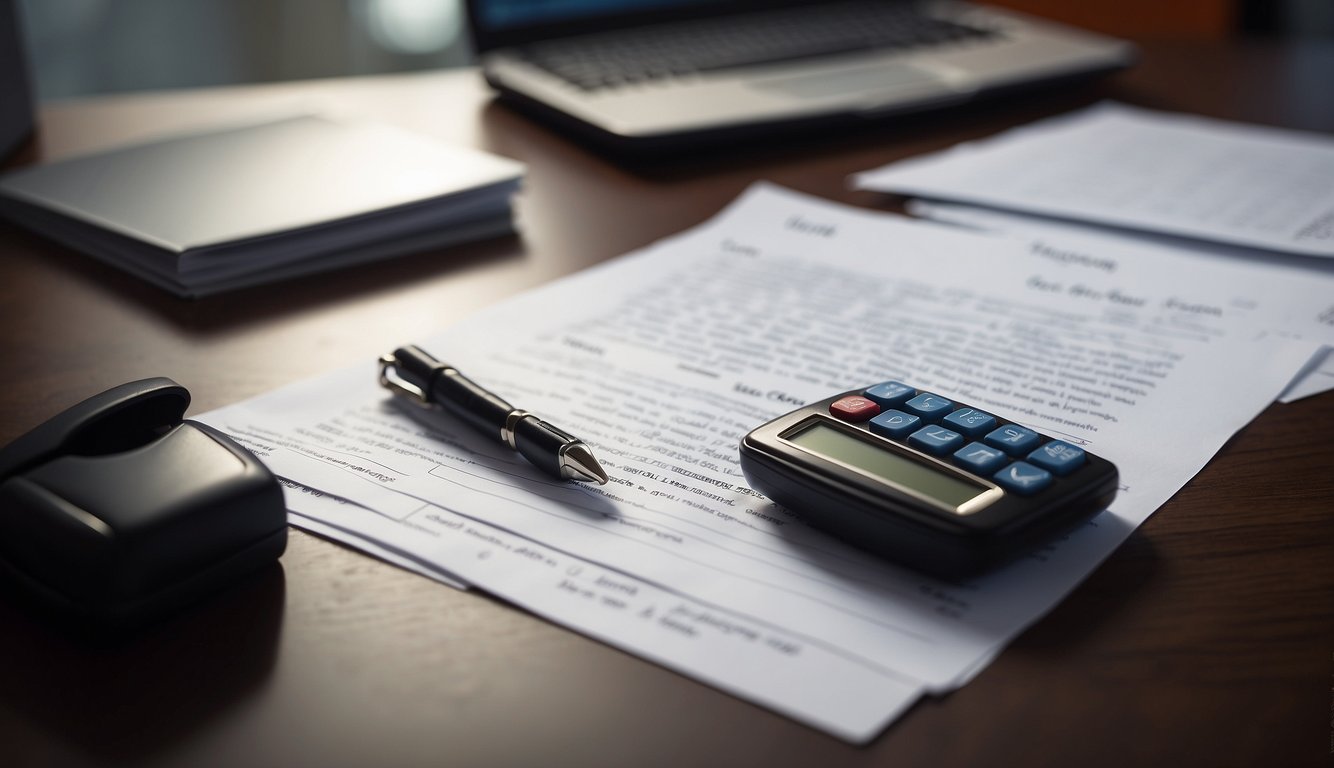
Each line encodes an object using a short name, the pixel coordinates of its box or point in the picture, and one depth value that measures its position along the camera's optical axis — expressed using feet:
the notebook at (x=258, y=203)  2.23
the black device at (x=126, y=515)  1.19
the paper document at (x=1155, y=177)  2.48
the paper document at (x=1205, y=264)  1.98
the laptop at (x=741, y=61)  3.08
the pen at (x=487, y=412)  1.50
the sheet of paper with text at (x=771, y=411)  1.25
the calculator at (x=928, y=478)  1.27
